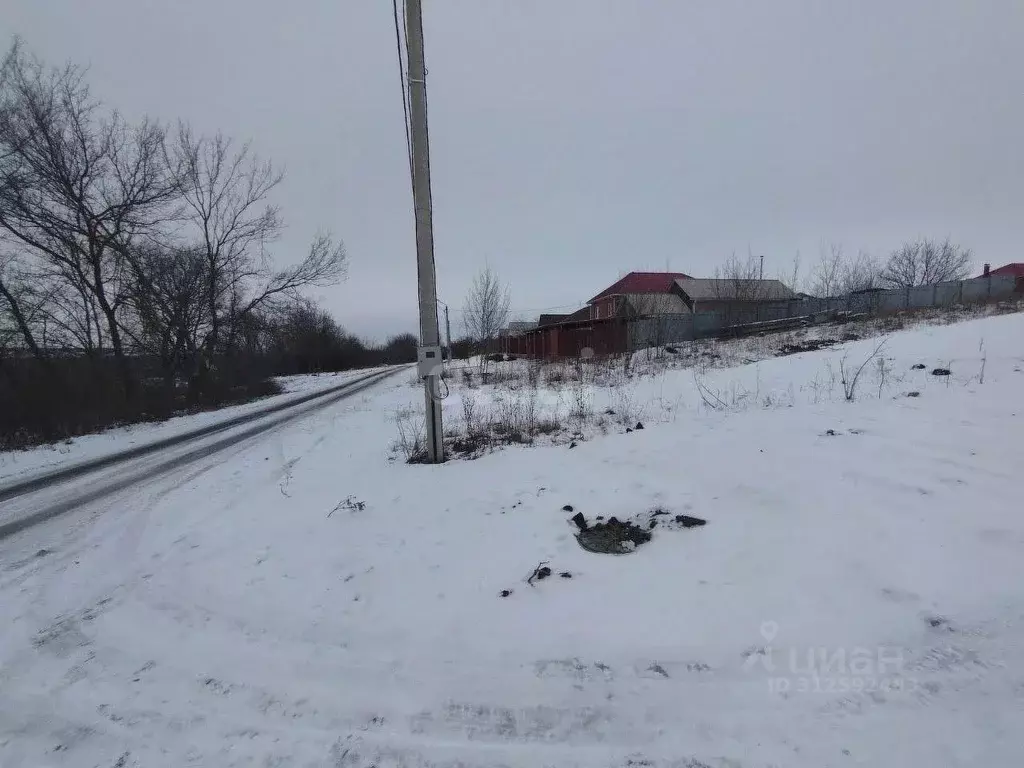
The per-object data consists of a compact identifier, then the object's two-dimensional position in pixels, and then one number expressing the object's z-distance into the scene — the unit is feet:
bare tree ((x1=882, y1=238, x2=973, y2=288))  159.94
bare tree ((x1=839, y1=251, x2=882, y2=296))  132.67
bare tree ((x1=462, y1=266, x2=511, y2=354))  112.98
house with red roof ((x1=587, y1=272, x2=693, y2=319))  120.47
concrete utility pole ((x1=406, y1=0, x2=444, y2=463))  17.60
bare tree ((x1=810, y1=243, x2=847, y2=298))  125.90
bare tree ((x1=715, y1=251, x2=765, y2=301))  89.60
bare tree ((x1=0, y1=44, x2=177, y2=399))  43.68
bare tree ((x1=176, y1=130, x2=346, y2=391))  63.82
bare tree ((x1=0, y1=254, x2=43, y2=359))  42.32
